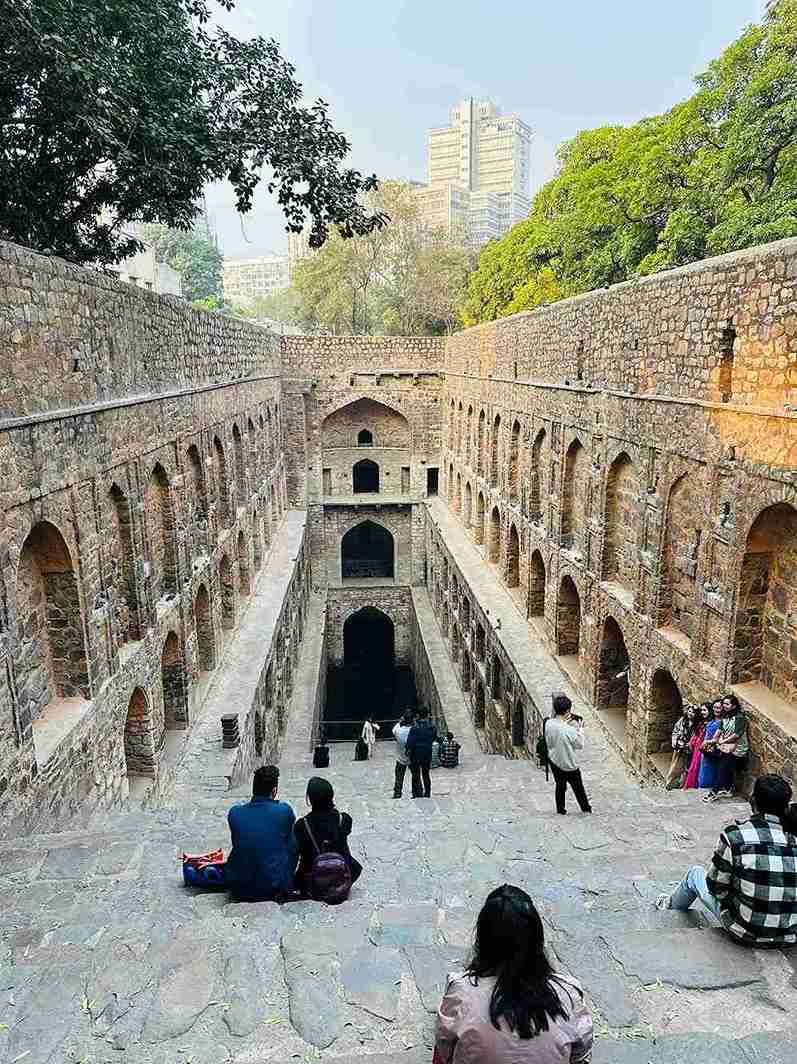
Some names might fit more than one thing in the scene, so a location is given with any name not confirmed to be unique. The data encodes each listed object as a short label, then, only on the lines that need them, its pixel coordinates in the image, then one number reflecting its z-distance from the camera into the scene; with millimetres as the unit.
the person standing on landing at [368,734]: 15453
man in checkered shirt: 4164
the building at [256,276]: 160750
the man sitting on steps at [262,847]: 4938
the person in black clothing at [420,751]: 10031
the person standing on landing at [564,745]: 6547
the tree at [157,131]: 8609
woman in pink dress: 7844
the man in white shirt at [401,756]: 10414
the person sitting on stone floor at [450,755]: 13023
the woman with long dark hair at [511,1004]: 2830
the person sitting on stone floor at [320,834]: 5133
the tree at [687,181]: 15180
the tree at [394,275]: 36656
